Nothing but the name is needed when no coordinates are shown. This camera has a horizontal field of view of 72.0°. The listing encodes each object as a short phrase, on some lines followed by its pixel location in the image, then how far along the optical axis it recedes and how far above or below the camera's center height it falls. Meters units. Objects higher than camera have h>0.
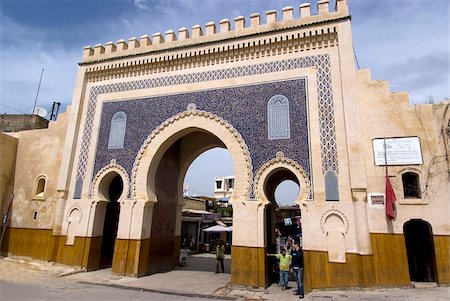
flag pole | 7.15 +1.78
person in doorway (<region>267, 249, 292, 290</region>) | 7.46 -0.64
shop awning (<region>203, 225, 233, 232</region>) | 14.73 +0.41
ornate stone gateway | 6.93 +2.22
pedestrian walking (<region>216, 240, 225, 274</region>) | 9.99 -0.54
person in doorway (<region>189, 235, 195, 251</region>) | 16.32 -0.30
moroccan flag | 6.76 +0.88
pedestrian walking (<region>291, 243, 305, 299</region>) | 6.77 -0.57
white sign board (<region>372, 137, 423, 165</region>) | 7.03 +2.04
